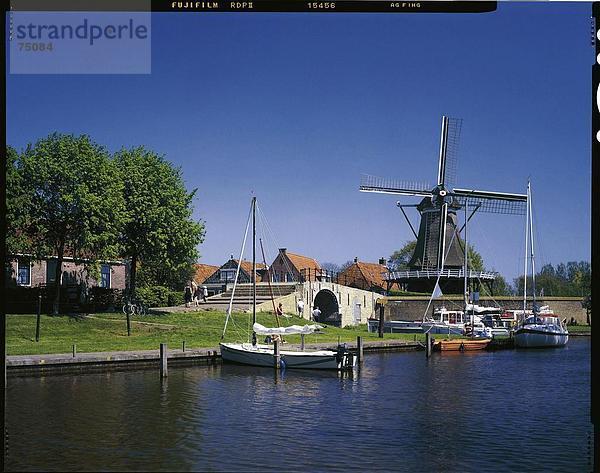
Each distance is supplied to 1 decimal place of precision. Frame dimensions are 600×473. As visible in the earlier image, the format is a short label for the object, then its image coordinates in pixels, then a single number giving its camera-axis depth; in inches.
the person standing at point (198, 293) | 1790.0
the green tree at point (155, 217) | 1323.8
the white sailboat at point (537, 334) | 1475.1
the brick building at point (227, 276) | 2023.0
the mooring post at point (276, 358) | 989.5
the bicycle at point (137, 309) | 1284.4
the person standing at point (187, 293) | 1599.0
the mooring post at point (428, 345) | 1258.6
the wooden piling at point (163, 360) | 835.3
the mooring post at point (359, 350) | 1043.9
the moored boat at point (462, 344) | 1358.3
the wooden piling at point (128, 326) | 1067.5
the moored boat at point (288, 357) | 982.4
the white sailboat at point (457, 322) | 1612.9
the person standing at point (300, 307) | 1688.0
